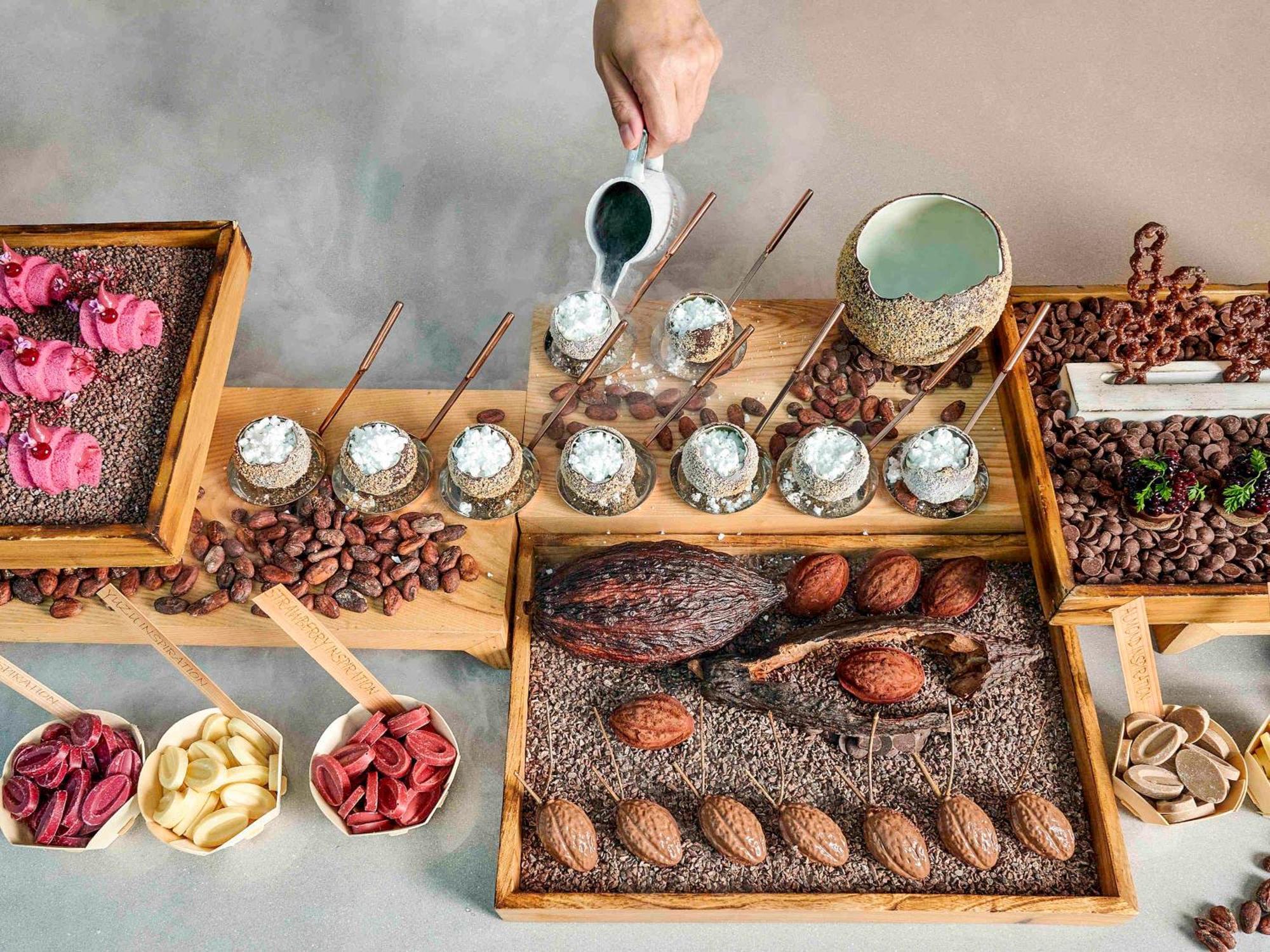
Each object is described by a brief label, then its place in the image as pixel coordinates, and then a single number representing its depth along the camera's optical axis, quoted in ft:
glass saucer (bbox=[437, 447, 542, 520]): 4.35
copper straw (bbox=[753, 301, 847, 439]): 3.83
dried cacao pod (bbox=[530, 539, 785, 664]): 3.90
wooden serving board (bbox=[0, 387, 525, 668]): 4.19
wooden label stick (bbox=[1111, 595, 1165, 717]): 3.82
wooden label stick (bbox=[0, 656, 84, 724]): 3.73
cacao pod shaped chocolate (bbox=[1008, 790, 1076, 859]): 3.77
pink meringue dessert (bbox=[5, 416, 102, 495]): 3.56
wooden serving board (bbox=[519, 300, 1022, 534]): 4.33
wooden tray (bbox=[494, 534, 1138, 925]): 3.68
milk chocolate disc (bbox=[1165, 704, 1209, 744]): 3.99
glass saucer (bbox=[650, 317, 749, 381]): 4.65
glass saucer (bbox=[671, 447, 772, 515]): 4.31
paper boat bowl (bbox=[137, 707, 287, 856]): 3.94
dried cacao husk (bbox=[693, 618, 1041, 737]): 3.97
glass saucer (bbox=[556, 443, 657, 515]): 4.30
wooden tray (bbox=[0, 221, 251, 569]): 3.53
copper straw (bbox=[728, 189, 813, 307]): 4.24
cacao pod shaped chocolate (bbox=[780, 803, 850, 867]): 3.79
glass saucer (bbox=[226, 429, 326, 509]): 4.39
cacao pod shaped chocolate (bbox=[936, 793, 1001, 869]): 3.76
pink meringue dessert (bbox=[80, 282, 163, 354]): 3.91
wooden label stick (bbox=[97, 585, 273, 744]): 3.56
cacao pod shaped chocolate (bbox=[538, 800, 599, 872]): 3.78
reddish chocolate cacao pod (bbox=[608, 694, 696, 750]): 4.00
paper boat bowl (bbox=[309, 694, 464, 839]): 4.05
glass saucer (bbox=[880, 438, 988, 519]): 4.28
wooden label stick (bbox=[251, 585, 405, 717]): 3.52
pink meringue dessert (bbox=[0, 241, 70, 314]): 4.11
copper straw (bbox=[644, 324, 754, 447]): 3.92
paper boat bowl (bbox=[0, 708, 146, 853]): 3.92
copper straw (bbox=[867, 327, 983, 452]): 4.09
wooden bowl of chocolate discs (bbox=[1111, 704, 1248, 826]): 3.88
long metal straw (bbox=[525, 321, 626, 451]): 3.96
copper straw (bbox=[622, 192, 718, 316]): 4.25
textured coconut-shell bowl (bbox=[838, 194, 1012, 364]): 4.06
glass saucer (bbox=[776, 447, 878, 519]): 4.30
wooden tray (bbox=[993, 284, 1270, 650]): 3.89
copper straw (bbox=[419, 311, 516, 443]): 3.90
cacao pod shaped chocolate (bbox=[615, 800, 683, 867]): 3.79
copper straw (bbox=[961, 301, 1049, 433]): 3.86
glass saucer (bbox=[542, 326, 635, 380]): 4.69
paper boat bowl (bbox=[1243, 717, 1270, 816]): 4.04
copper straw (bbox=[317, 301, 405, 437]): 4.00
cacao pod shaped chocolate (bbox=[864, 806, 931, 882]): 3.75
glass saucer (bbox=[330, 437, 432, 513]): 4.36
